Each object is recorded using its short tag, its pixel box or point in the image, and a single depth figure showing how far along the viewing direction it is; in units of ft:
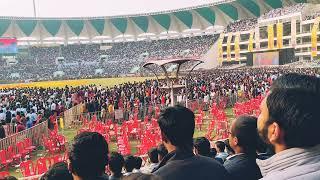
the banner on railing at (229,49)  240.53
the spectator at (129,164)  17.50
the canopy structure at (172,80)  49.98
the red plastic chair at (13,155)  40.93
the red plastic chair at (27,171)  32.83
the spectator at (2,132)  42.42
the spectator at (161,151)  17.19
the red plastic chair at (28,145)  44.27
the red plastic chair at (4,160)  39.29
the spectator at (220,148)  19.32
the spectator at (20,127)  47.41
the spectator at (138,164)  17.72
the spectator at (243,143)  11.16
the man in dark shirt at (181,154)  9.52
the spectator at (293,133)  6.14
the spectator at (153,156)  18.33
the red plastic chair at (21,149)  42.67
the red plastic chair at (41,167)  33.39
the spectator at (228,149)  20.24
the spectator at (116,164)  15.89
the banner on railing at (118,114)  62.59
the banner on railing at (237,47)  234.64
